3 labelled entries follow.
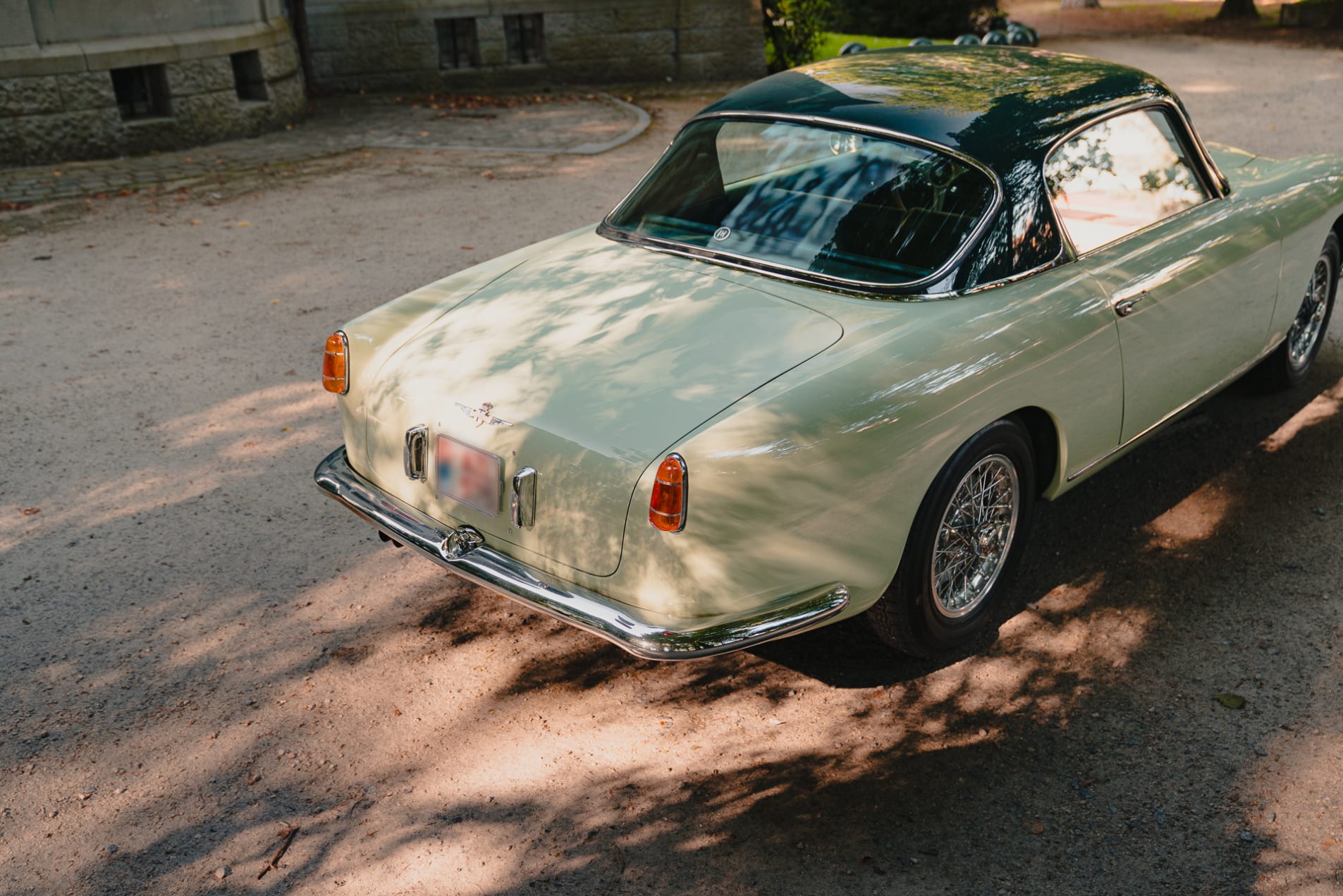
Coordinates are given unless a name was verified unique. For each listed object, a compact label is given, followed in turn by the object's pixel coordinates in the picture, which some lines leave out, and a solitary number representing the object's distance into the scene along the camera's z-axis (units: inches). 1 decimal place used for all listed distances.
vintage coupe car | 124.3
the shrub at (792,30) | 587.8
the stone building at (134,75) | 395.2
